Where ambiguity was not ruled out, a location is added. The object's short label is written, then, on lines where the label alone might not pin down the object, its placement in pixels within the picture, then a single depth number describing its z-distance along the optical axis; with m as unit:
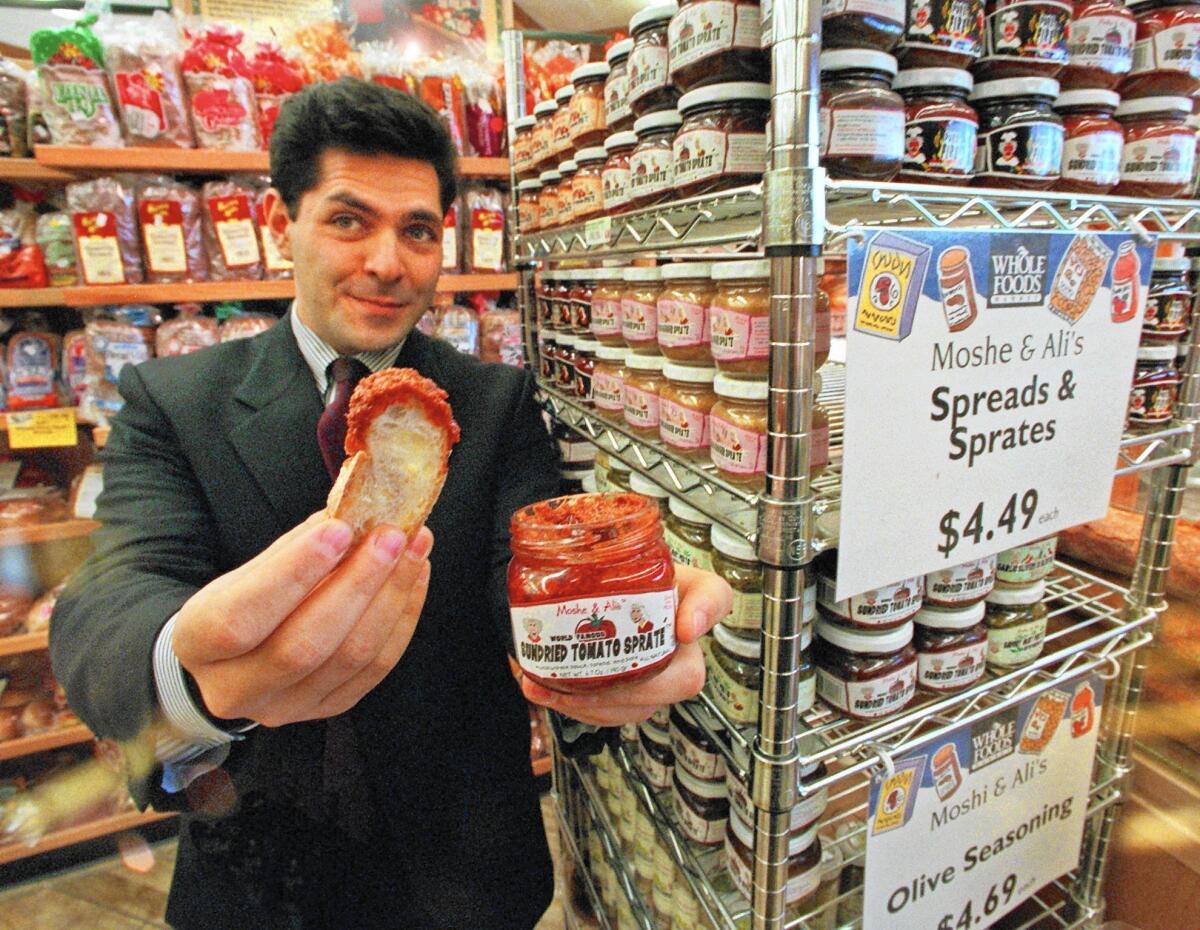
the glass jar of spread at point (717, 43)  0.71
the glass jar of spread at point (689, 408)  0.92
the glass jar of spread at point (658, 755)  1.16
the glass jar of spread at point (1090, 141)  0.86
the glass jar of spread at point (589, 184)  1.19
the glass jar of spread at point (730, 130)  0.73
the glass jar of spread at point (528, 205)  1.60
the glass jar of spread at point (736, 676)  0.86
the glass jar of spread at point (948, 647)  0.92
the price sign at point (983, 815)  0.90
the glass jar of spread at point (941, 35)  0.75
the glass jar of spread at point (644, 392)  1.05
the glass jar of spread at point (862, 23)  0.67
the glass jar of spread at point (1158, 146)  0.90
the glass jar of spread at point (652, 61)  0.90
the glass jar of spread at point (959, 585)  0.91
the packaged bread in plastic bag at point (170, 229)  1.80
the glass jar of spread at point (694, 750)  1.02
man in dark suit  0.76
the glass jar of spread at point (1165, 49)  0.89
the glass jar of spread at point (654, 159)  0.87
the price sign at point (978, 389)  0.67
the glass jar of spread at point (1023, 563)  0.99
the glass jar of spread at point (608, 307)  1.19
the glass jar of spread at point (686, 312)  0.91
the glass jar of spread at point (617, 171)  1.03
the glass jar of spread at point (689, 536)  0.94
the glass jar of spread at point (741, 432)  0.78
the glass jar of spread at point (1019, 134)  0.80
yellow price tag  1.83
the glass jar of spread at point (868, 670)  0.86
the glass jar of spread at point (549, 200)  1.44
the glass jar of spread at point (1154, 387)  1.01
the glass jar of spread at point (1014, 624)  0.99
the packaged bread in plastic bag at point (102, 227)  1.76
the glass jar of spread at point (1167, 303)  1.00
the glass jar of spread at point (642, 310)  1.06
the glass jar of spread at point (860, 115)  0.67
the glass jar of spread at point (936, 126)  0.75
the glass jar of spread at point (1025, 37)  0.79
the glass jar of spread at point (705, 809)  1.04
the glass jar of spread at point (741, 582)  0.85
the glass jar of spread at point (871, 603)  0.84
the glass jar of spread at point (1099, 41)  0.85
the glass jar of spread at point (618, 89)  1.05
